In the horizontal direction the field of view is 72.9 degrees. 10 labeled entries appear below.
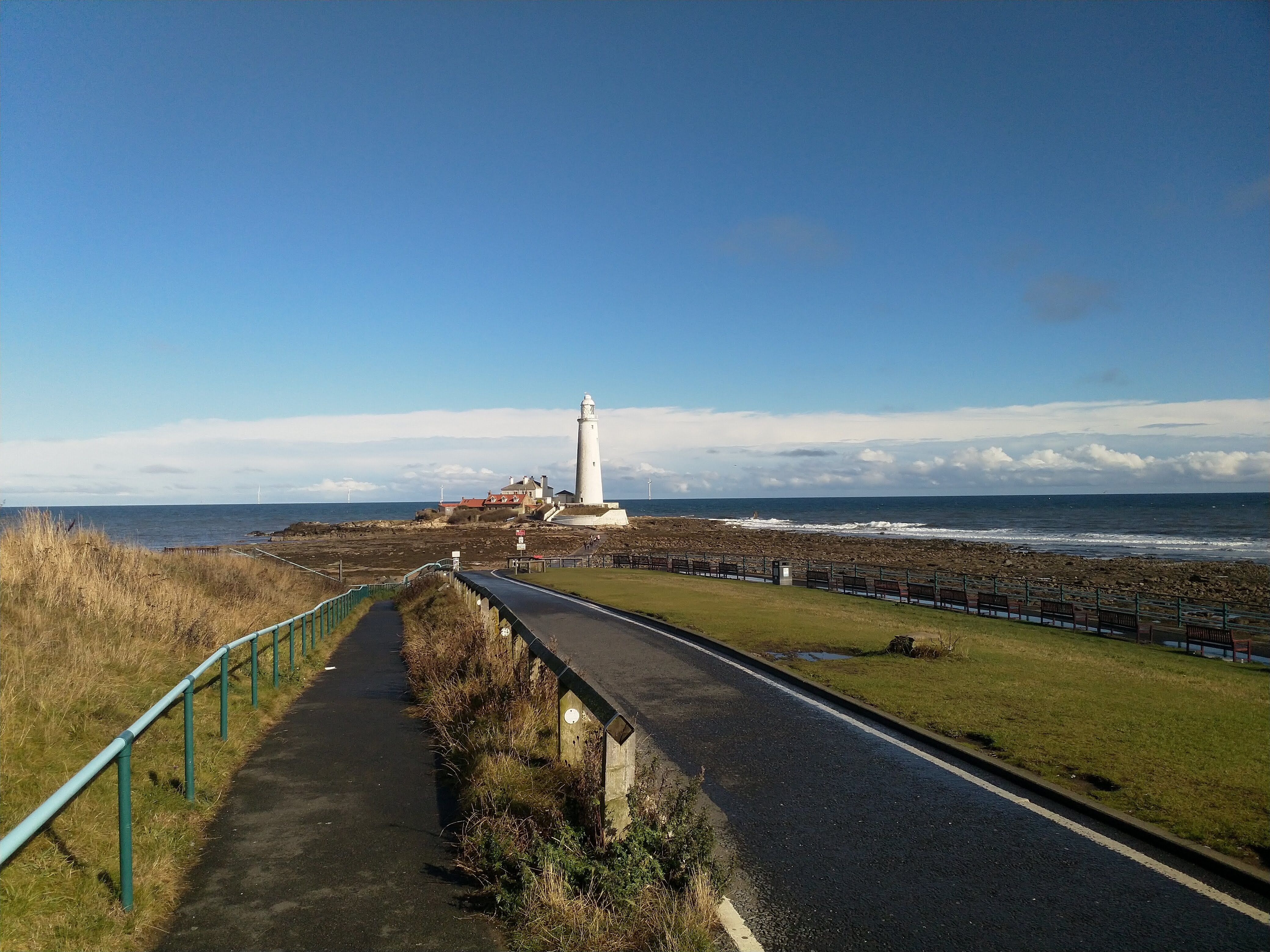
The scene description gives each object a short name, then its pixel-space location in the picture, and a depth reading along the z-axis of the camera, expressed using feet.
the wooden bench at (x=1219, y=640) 54.34
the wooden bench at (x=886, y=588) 88.99
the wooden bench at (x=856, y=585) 92.02
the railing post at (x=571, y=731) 20.40
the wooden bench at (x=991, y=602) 74.84
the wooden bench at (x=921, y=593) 82.38
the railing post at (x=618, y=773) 16.08
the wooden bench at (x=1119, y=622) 64.39
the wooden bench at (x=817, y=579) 98.78
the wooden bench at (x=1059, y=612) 70.18
